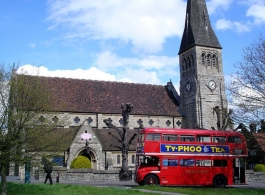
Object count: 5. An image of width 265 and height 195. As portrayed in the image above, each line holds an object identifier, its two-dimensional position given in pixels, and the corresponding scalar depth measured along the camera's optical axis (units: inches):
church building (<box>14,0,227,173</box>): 1718.8
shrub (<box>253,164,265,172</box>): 1473.4
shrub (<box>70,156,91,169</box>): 1304.7
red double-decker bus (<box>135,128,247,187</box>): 928.9
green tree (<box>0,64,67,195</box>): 627.5
